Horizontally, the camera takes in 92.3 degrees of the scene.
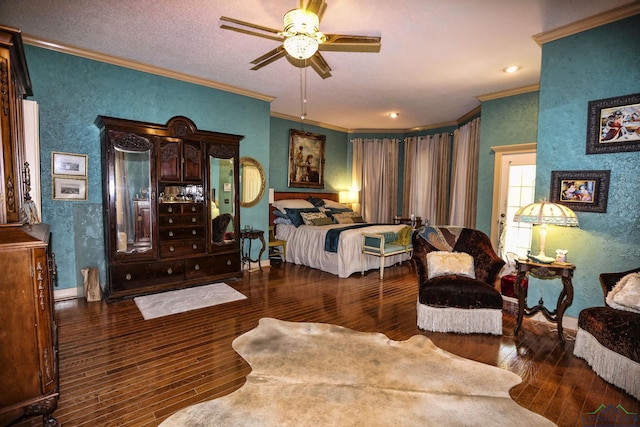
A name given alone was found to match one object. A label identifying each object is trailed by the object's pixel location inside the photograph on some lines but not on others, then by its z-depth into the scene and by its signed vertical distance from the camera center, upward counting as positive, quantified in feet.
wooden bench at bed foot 16.44 -2.84
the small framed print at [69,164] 11.91 +0.96
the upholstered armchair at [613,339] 6.90 -3.39
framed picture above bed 23.07 +2.64
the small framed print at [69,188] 11.99 +0.01
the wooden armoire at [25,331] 5.13 -2.48
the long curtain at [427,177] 23.31 +1.50
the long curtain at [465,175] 19.56 +1.46
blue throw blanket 16.80 -2.53
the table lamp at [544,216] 9.29 -0.56
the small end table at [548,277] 9.23 -2.66
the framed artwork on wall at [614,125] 9.09 +2.29
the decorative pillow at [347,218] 21.39 -1.68
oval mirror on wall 17.56 +0.61
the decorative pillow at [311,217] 19.70 -1.53
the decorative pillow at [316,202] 22.71 -0.64
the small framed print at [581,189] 9.67 +0.32
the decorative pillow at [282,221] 20.37 -1.89
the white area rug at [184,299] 11.43 -4.44
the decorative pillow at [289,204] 20.72 -0.77
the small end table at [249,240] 16.75 -2.70
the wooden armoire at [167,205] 12.23 -0.63
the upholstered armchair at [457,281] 9.94 -2.89
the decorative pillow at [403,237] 17.57 -2.44
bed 16.63 -3.13
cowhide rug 5.97 -4.35
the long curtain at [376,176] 26.12 +1.58
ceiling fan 7.60 +4.20
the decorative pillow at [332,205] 23.11 -0.86
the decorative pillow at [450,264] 11.02 -2.46
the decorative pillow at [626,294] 7.67 -2.42
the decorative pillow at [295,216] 19.79 -1.49
